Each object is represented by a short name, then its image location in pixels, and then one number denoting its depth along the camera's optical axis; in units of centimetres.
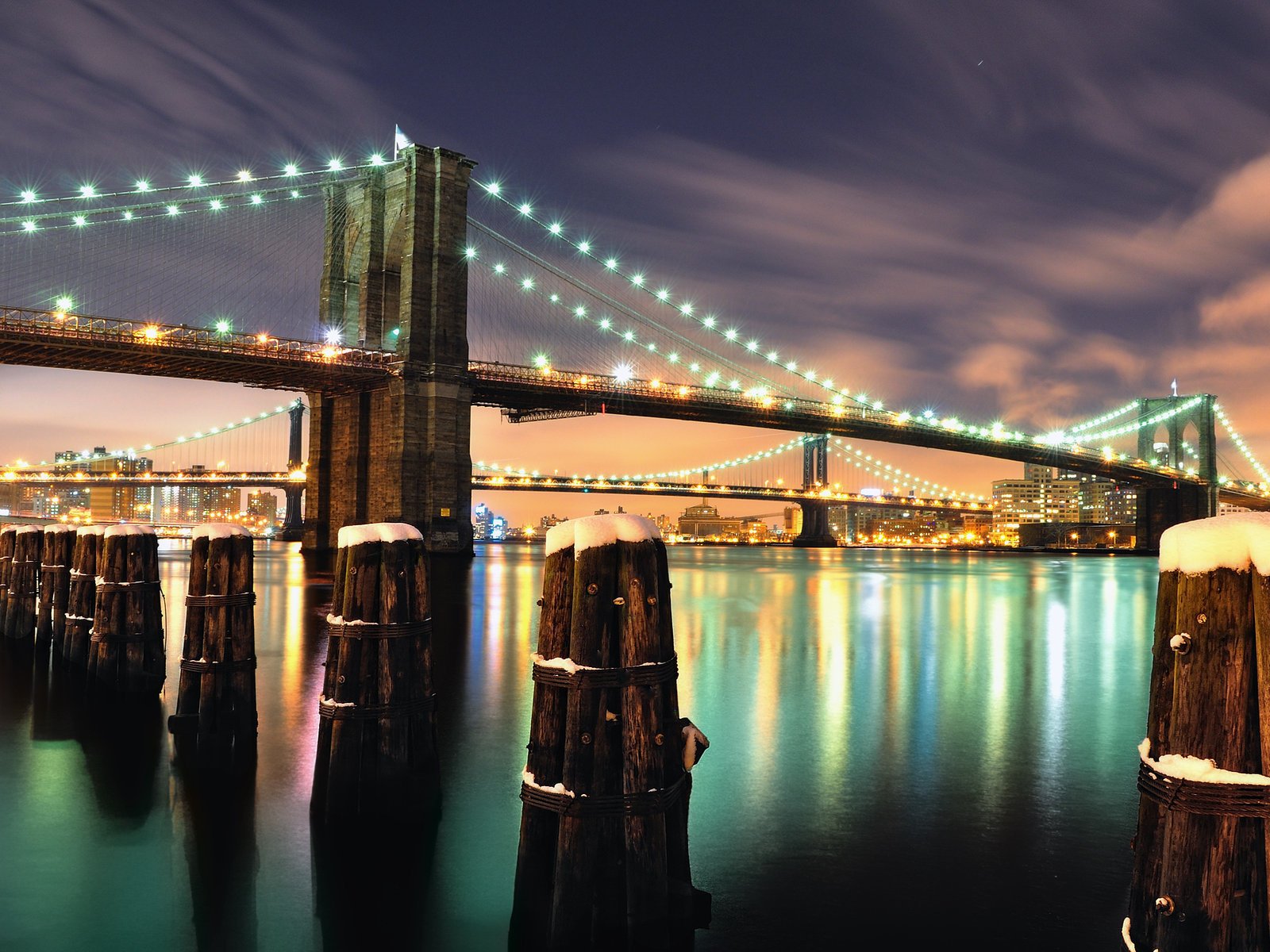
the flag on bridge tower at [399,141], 4650
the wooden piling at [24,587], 1402
